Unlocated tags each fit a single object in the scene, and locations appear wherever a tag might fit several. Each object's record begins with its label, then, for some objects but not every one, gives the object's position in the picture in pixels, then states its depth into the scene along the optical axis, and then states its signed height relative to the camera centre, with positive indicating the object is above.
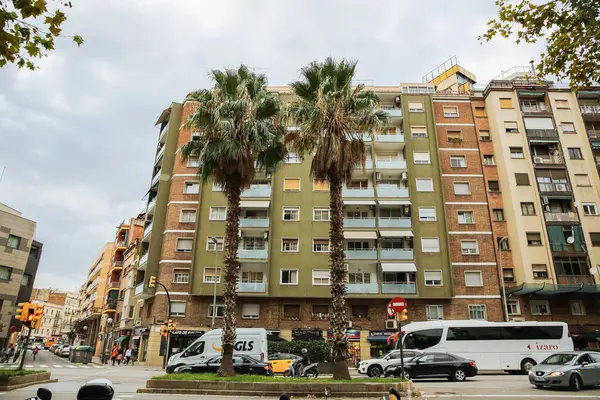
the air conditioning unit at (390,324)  34.69 +2.20
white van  19.83 +0.16
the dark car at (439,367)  19.78 -0.63
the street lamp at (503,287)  33.63 +5.09
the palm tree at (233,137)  16.86 +8.42
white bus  24.56 +0.65
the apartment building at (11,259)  40.19 +8.24
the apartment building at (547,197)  35.31 +13.26
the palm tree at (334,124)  16.64 +8.89
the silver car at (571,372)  14.89 -0.60
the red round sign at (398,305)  14.11 +1.52
